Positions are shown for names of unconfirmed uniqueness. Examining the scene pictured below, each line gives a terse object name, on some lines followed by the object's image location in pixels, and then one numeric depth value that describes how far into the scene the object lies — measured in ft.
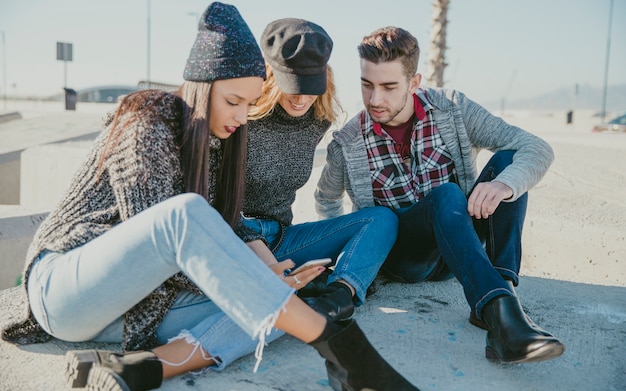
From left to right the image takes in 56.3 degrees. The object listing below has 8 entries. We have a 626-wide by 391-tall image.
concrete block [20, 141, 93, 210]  26.43
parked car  65.85
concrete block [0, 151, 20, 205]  29.68
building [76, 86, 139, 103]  144.46
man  8.95
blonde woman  9.08
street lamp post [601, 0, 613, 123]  106.14
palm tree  36.50
